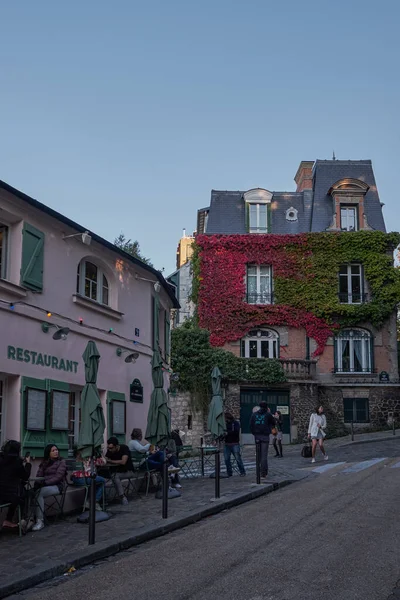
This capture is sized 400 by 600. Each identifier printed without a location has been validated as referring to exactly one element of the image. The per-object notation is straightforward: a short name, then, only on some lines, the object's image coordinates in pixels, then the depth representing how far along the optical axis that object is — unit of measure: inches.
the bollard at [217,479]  504.3
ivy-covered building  1259.8
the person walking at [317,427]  756.6
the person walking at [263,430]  609.9
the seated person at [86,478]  462.6
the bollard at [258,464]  574.9
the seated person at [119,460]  510.0
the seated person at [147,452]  549.3
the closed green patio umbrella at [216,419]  638.5
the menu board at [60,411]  503.2
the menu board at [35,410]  475.2
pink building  474.6
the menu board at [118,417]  597.3
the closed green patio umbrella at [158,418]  555.8
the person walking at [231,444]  655.1
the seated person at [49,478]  422.3
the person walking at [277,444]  866.3
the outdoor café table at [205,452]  676.7
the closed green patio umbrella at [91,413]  439.2
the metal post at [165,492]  427.6
